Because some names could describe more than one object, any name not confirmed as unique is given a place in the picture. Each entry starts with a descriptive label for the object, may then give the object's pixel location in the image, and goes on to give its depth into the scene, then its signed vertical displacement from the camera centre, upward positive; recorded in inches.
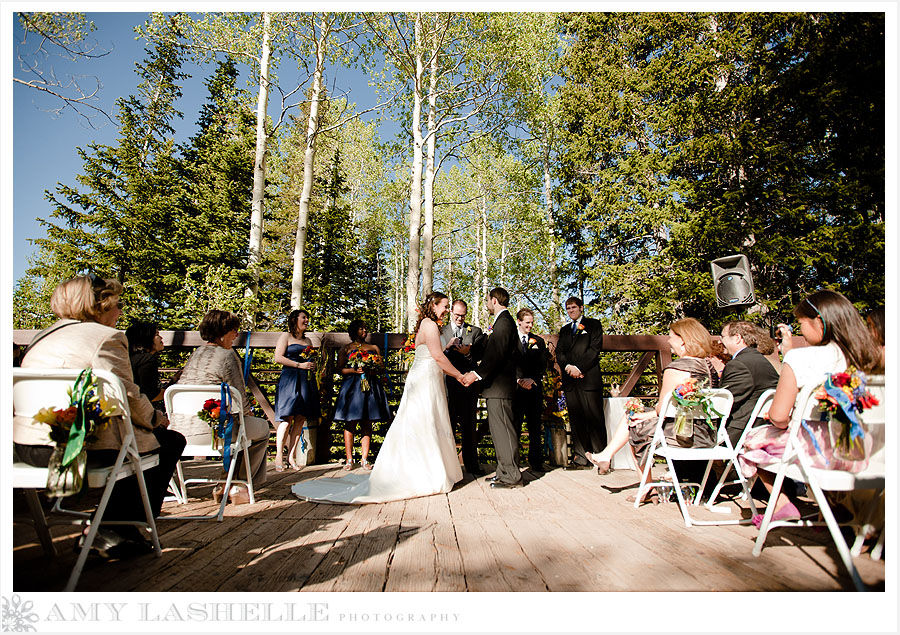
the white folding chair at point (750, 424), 104.3 -26.2
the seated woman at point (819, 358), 81.6 -8.5
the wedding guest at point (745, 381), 127.4 -19.0
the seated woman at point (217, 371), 125.0 -16.4
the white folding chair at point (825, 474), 72.7 -27.3
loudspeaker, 229.3 +15.3
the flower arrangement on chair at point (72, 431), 70.4 -18.1
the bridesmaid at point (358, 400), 193.0 -36.5
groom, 160.1 -26.3
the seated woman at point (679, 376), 126.0 -17.2
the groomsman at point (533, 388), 199.0 -31.5
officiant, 193.0 -31.7
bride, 146.5 -45.5
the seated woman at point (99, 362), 76.2 -8.2
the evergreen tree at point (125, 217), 436.8 +94.0
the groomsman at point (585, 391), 204.1 -34.4
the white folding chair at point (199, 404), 120.8 -24.5
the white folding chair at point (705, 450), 117.3 -35.1
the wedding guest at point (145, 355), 138.1 -12.6
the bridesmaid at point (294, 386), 191.2 -30.4
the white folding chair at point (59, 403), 72.1 -14.3
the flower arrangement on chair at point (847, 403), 74.5 -14.5
